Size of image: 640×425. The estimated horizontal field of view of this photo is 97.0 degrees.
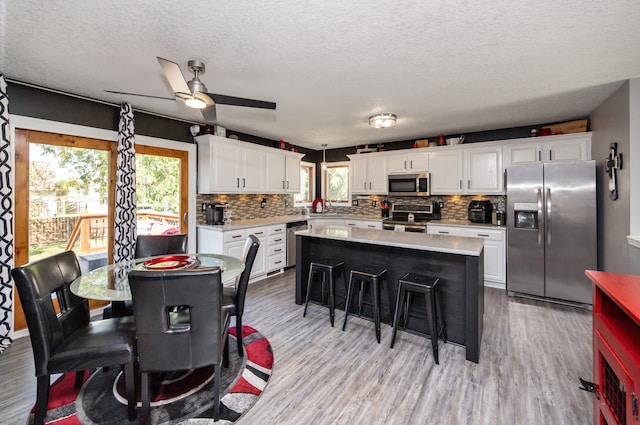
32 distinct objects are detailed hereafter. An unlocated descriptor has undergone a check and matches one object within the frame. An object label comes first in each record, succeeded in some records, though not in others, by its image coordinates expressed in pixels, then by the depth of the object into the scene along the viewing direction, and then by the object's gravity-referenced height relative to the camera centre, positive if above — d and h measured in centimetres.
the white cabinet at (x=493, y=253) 420 -61
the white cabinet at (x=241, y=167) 428 +76
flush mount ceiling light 379 +124
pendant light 623 +134
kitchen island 243 -53
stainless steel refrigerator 352 -21
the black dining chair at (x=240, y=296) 237 -72
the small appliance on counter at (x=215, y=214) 439 -3
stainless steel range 498 -8
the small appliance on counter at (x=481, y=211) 459 +2
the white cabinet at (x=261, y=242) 414 -50
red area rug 179 -129
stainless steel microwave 511 +52
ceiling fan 191 +92
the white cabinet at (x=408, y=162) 518 +96
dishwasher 523 -56
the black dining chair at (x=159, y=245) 294 -35
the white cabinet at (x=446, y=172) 484 +71
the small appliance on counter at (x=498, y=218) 438 -9
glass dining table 182 -48
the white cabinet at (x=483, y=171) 450 +68
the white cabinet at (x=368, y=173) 566 +80
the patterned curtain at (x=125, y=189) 344 +28
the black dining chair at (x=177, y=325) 159 -65
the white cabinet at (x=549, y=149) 388 +92
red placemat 221 -42
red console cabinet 111 -60
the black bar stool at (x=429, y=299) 241 -79
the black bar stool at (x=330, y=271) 310 -67
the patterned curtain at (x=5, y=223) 260 -11
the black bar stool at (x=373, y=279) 274 -66
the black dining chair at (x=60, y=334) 157 -79
